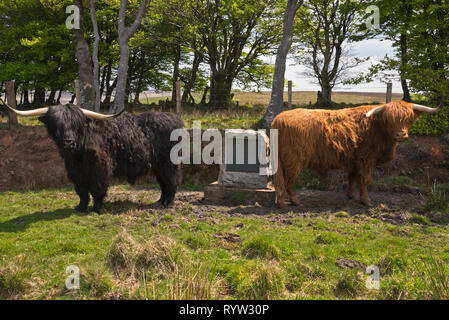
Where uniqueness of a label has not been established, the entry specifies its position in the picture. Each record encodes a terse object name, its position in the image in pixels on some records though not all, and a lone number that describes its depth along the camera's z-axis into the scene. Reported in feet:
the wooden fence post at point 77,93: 33.50
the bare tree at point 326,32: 47.44
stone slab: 19.86
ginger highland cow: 18.42
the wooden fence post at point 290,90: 34.65
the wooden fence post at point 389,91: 28.23
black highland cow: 15.76
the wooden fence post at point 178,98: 31.78
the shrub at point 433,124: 27.81
